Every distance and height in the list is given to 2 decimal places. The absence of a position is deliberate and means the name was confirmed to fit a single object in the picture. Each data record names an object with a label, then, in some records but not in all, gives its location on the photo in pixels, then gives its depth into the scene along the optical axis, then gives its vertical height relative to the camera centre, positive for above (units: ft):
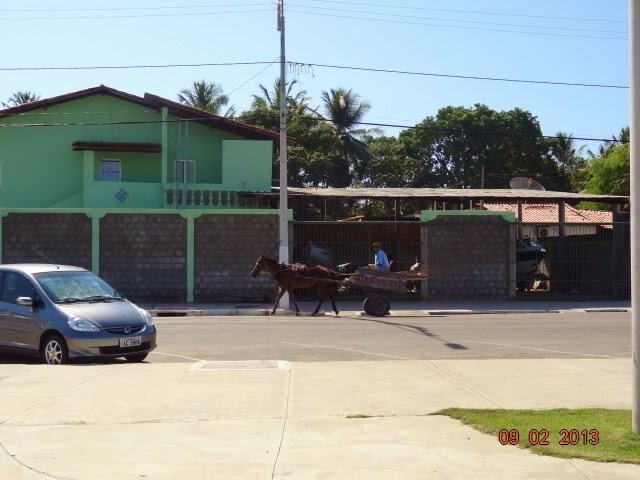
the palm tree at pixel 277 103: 186.60 +32.95
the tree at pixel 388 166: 196.75 +20.19
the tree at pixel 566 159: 214.28 +24.60
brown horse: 75.15 -1.65
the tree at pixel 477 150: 203.21 +24.61
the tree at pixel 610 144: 204.67 +27.46
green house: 107.04 +13.26
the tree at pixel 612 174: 166.71 +15.72
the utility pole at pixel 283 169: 82.99 +8.19
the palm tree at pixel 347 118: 195.11 +30.67
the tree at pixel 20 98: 214.28 +38.54
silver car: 42.16 -3.18
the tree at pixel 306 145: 172.65 +22.51
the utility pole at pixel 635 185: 24.12 +1.92
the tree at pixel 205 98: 187.32 +34.05
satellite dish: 119.55 +9.70
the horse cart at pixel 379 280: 74.02 -2.15
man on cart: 76.84 -0.46
